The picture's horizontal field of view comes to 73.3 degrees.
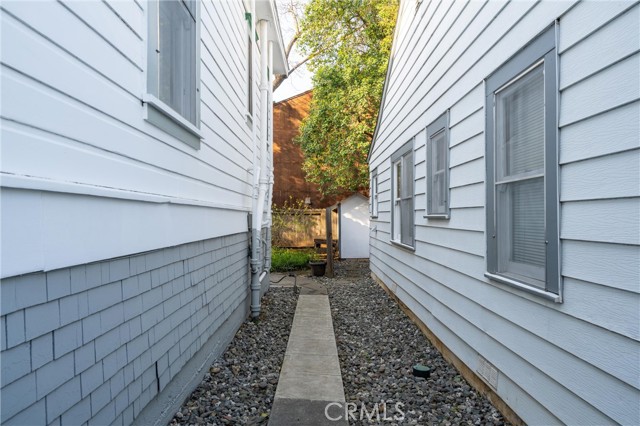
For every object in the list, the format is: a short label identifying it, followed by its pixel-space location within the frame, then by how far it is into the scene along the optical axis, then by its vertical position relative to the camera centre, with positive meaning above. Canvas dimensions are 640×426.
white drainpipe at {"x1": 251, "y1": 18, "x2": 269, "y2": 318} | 6.22 +0.30
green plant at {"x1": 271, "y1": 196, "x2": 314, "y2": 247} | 15.24 -0.28
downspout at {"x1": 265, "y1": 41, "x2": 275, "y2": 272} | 8.39 +0.41
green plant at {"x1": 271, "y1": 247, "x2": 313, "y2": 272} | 11.71 -1.25
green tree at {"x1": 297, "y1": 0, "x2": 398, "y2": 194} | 14.22 +4.45
